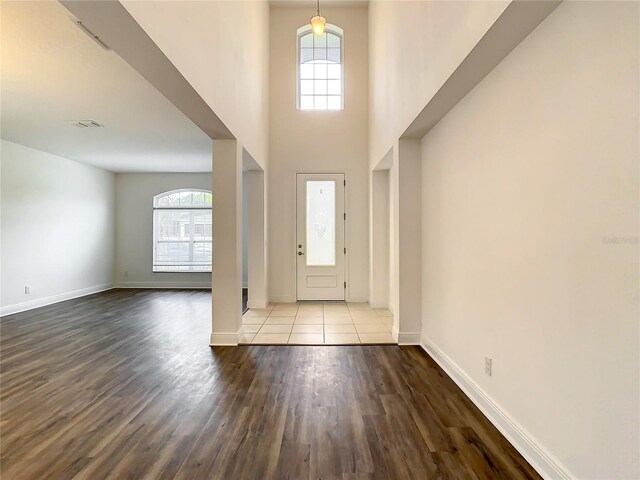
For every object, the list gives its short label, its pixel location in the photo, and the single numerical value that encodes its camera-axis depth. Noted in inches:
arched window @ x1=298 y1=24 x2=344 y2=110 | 240.2
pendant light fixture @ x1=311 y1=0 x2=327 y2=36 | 185.9
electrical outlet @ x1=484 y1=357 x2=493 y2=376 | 85.4
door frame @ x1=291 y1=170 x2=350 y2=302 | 229.9
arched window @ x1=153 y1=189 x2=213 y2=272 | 308.0
